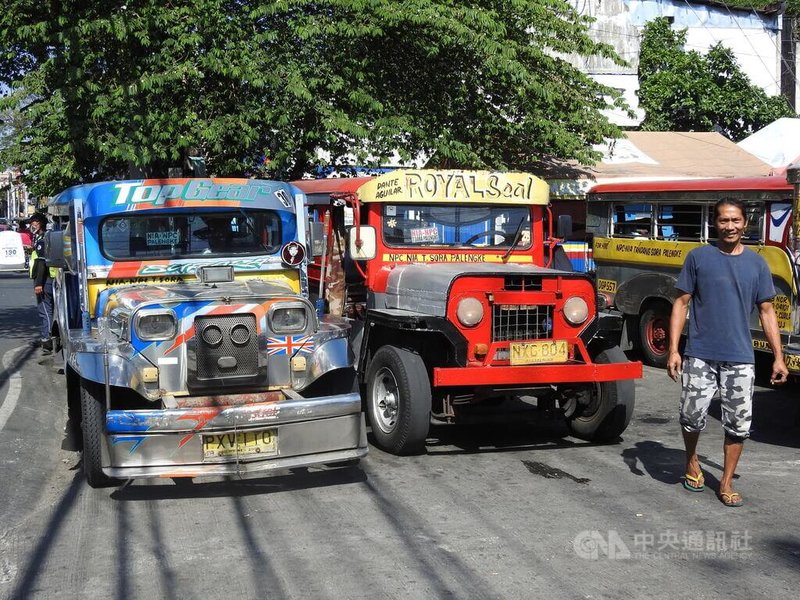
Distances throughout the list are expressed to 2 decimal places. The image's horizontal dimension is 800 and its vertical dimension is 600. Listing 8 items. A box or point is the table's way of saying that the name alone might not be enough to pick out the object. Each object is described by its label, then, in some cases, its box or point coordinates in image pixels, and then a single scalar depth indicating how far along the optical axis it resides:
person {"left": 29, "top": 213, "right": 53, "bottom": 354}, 13.48
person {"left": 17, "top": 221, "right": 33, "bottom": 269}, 29.48
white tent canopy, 23.48
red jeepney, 7.61
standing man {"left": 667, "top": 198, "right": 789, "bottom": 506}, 6.14
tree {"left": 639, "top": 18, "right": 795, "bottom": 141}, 28.89
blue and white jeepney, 6.25
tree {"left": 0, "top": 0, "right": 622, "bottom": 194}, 13.84
